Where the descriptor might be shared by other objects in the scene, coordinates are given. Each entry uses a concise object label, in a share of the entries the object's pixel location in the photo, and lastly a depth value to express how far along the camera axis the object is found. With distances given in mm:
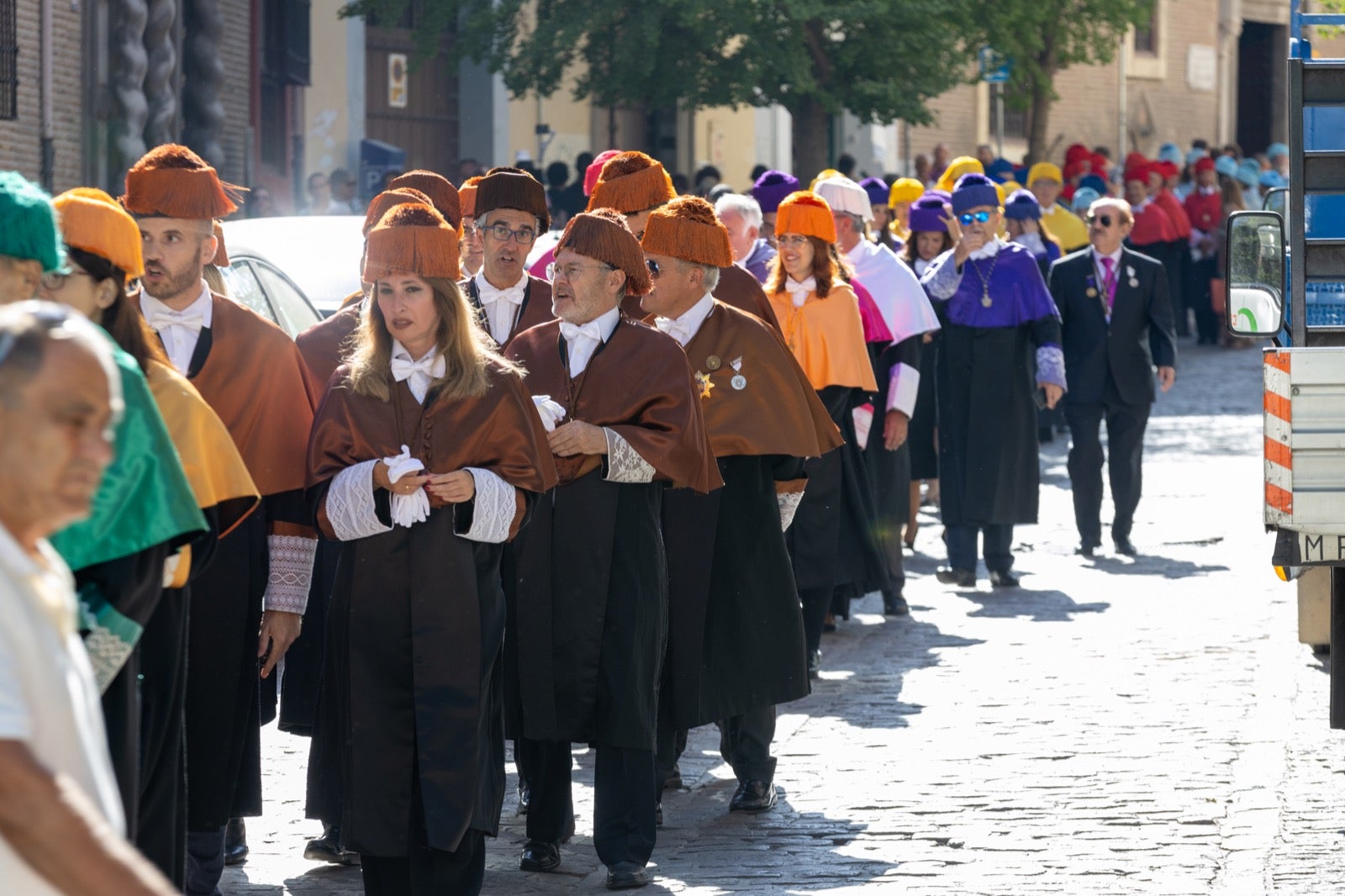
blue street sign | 52756
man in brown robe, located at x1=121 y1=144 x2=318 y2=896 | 11835
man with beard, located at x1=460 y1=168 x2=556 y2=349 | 14809
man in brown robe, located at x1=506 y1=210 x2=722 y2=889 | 12694
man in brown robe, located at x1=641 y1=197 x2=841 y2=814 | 13914
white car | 17798
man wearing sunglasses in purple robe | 23686
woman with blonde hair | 11162
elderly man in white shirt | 5333
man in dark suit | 25905
